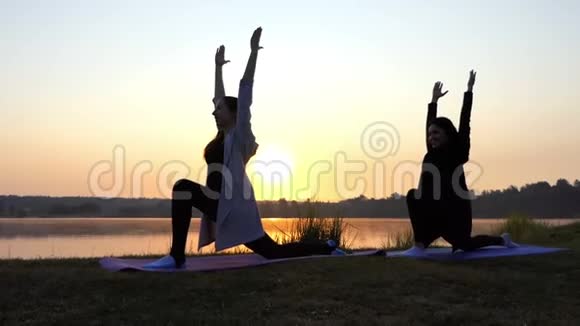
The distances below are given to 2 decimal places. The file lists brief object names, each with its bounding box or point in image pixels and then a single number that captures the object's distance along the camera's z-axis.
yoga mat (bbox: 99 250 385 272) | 4.98
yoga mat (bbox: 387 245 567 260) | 6.01
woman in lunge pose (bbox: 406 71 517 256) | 6.04
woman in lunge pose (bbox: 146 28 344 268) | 4.98
